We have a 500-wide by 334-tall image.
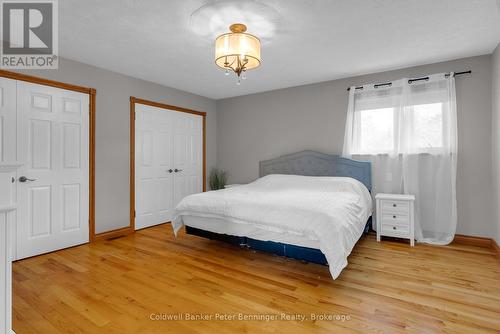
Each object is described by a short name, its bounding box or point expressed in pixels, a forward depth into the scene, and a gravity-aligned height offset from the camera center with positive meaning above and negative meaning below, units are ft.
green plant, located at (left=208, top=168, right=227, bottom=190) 17.66 -0.62
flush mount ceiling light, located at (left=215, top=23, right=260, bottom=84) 7.54 +3.57
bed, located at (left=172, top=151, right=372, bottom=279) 7.72 -1.55
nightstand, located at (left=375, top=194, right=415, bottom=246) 11.02 -2.12
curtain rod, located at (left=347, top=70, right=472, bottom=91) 10.90 +4.05
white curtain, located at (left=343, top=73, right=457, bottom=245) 11.19 +1.22
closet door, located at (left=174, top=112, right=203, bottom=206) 15.89 +0.95
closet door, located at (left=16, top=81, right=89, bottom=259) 9.70 +0.07
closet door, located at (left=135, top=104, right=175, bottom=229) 13.78 +0.28
